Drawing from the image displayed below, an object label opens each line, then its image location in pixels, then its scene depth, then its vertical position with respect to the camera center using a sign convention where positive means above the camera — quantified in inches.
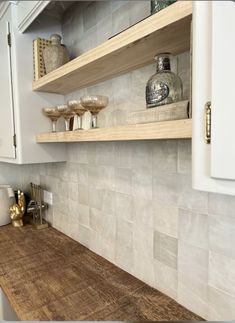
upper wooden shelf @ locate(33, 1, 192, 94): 22.3 +12.4
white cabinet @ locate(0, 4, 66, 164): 49.1 +11.4
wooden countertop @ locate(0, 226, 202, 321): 31.0 -21.6
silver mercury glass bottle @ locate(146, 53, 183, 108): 27.1 +7.3
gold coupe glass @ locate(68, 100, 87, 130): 40.5 +7.5
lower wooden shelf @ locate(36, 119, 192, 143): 22.1 +2.0
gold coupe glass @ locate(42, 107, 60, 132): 48.9 +7.8
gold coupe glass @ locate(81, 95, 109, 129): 37.3 +7.5
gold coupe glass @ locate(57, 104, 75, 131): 45.5 +7.5
